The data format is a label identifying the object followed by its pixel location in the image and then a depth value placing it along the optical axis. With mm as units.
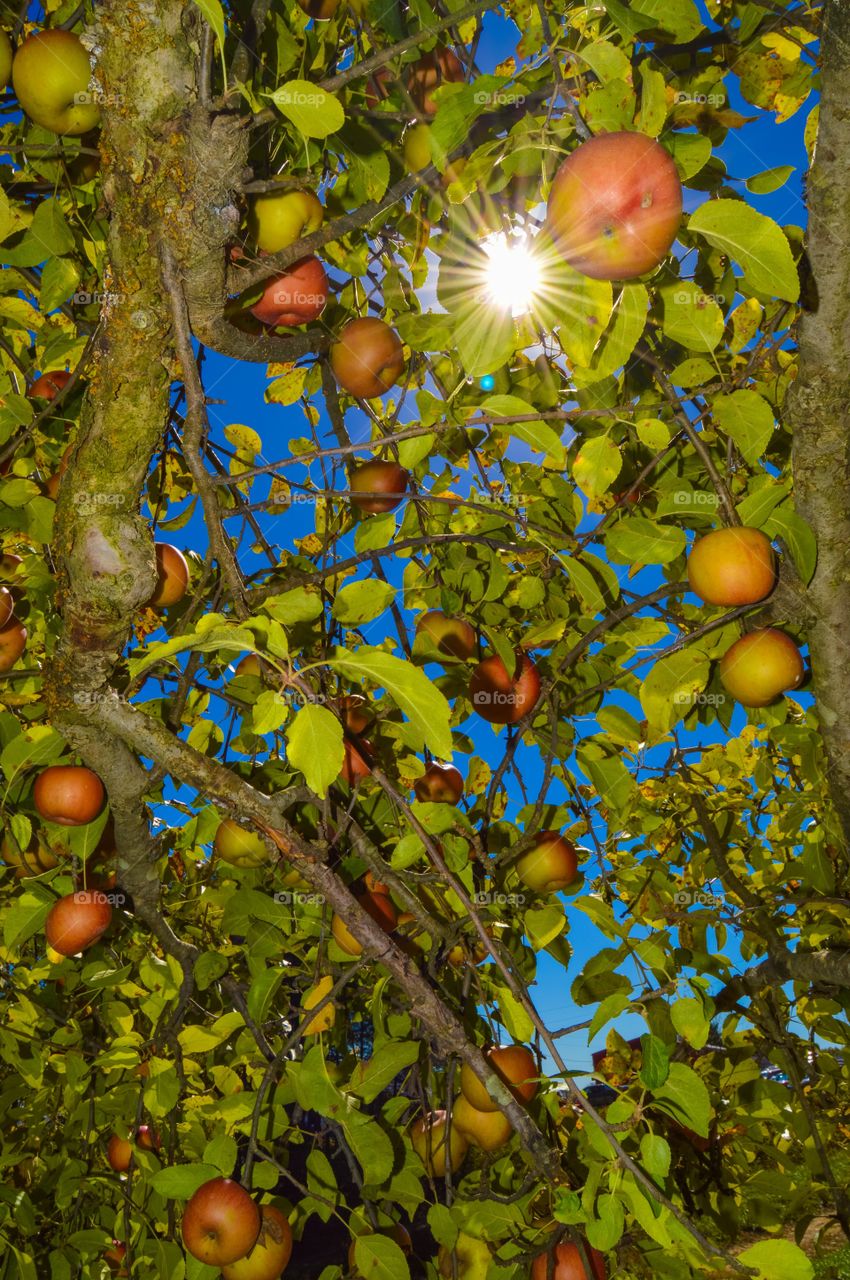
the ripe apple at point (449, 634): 1745
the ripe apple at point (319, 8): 1314
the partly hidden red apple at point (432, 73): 1441
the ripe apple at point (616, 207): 805
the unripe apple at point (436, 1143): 1628
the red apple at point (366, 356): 1543
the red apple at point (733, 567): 1109
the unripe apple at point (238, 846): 1636
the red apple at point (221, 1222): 1317
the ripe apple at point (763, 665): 1293
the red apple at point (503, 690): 1685
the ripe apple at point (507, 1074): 1455
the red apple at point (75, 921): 1566
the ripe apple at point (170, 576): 1574
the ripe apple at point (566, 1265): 1231
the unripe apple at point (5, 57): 1292
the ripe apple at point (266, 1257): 1426
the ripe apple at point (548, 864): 1730
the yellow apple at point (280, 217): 1202
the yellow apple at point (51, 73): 1225
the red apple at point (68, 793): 1483
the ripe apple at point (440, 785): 1810
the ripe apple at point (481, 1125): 1547
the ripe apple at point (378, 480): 1669
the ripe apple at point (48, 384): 1805
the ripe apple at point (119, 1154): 2070
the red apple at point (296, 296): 1297
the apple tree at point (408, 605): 927
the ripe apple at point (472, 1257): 1350
